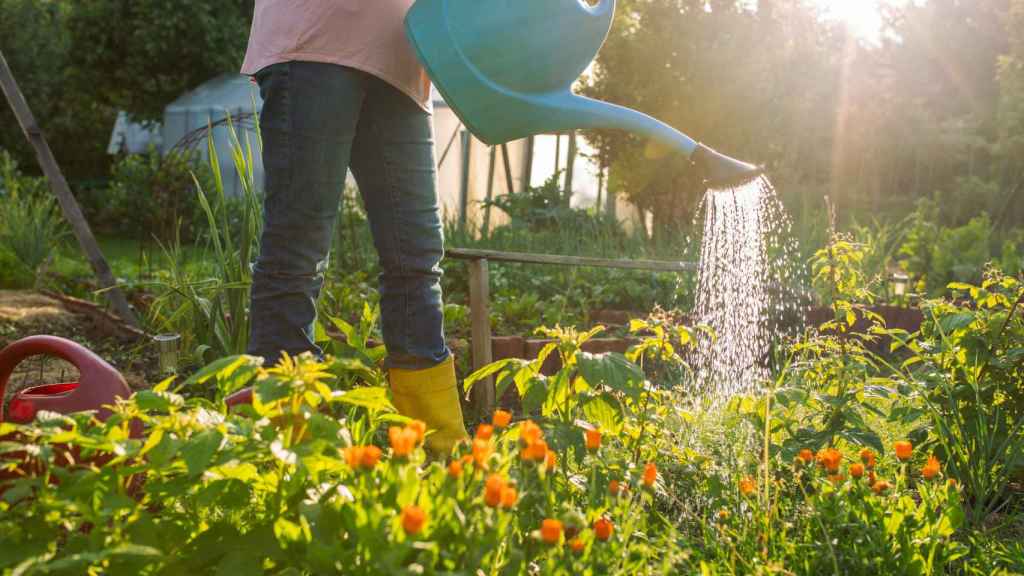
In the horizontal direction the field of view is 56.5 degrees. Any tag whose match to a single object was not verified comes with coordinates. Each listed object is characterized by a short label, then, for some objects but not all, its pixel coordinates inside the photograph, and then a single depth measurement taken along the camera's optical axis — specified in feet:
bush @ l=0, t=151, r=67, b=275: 14.82
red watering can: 4.20
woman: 5.56
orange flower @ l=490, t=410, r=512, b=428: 3.45
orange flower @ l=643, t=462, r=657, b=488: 3.61
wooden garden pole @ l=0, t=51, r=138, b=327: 9.23
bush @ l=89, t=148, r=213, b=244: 24.79
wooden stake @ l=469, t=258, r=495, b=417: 7.88
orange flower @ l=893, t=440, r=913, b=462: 4.23
